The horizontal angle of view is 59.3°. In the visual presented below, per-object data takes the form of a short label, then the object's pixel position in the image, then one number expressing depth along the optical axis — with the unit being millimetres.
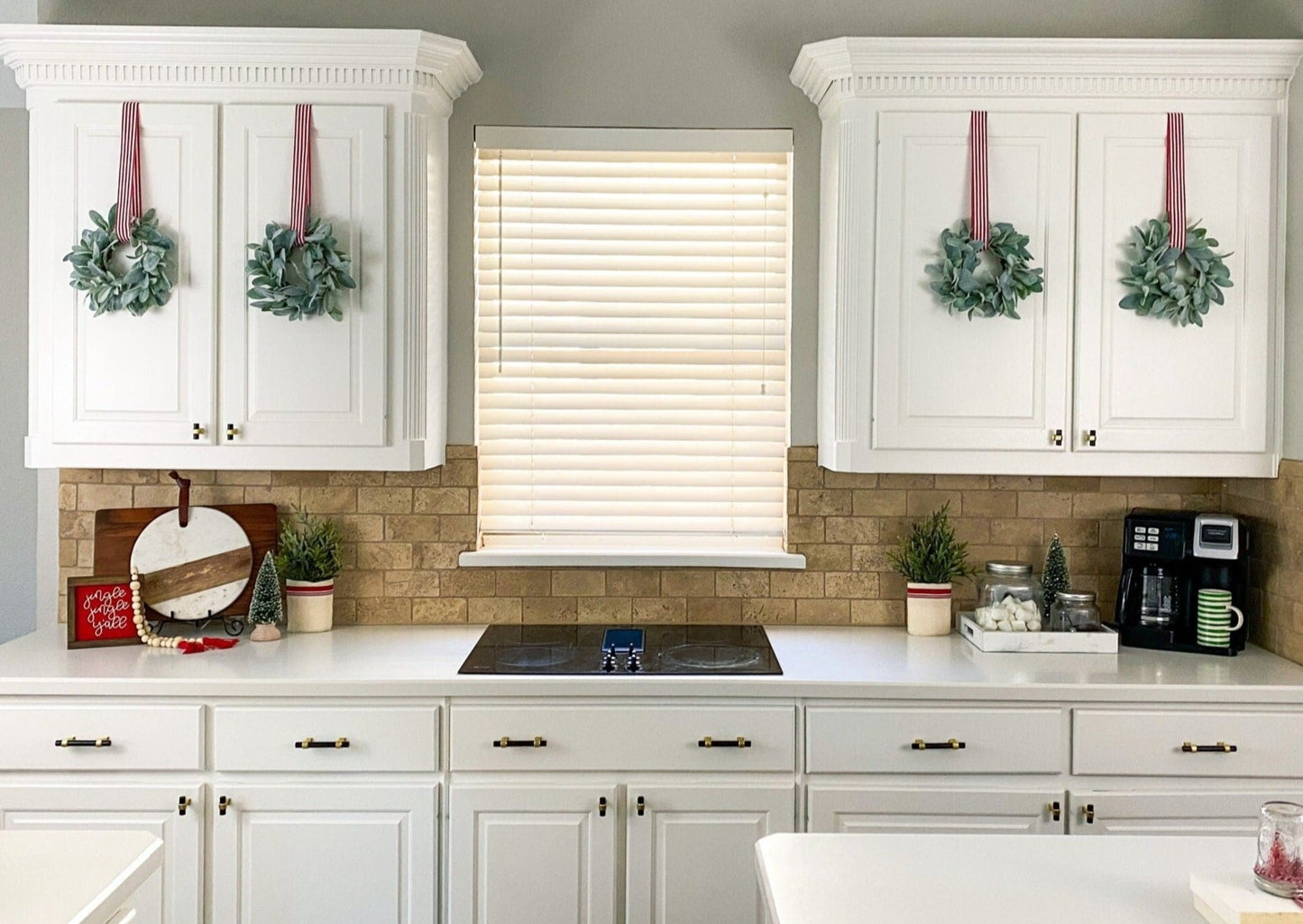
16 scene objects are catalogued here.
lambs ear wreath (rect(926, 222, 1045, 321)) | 2674
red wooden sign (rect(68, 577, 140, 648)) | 2713
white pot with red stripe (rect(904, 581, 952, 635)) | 2938
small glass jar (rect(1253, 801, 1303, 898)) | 1280
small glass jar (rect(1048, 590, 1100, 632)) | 2756
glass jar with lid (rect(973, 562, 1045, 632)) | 2762
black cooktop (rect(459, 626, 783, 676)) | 2596
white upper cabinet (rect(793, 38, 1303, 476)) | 2713
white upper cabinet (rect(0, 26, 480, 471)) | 2688
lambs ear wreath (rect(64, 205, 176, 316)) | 2650
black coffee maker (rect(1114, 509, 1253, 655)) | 2777
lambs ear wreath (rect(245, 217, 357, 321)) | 2643
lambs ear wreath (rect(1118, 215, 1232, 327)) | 2674
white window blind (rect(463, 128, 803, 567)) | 3080
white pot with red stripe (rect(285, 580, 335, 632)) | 2934
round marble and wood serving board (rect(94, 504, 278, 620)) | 2887
